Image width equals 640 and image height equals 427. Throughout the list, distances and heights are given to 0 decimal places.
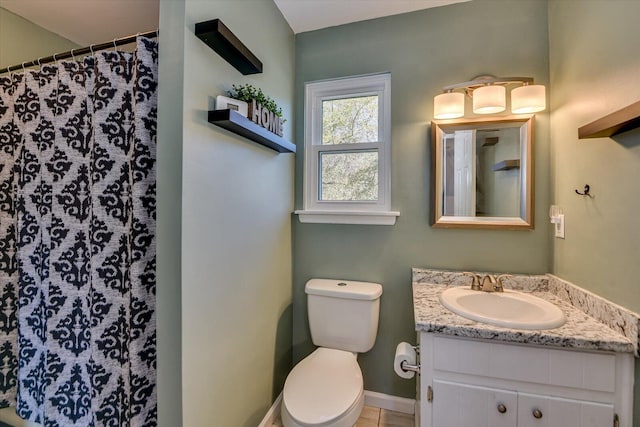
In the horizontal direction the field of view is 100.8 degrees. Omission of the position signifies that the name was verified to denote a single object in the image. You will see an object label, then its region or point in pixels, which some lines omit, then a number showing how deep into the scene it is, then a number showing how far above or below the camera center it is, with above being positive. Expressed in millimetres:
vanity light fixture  1412 +653
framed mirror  1511 +254
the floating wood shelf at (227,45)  998 +704
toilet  1166 -818
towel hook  1166 +110
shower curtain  1052 -97
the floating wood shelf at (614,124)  822 +316
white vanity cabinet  917 -628
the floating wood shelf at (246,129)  1055 +392
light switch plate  1363 -60
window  1756 +445
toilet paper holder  1156 -671
